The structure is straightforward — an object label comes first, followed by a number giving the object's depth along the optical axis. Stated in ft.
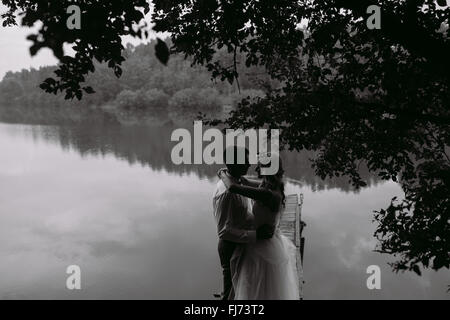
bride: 13.55
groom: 13.78
